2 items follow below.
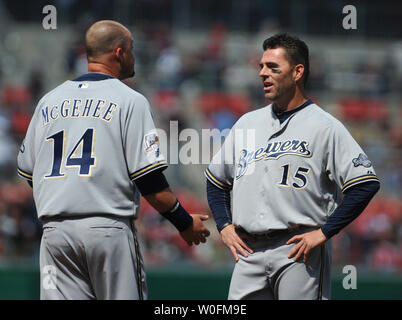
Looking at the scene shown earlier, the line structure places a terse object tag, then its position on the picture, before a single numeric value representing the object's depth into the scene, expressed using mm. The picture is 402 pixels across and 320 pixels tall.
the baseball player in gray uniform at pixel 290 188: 8164
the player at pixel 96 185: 7855
